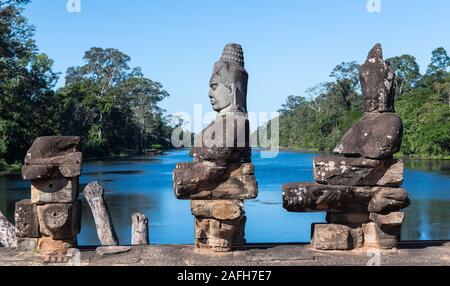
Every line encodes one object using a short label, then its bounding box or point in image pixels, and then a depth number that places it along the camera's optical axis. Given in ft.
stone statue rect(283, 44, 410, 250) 18.12
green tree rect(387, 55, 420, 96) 203.82
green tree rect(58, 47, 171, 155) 153.07
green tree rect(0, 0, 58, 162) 87.40
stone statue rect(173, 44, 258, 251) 18.25
